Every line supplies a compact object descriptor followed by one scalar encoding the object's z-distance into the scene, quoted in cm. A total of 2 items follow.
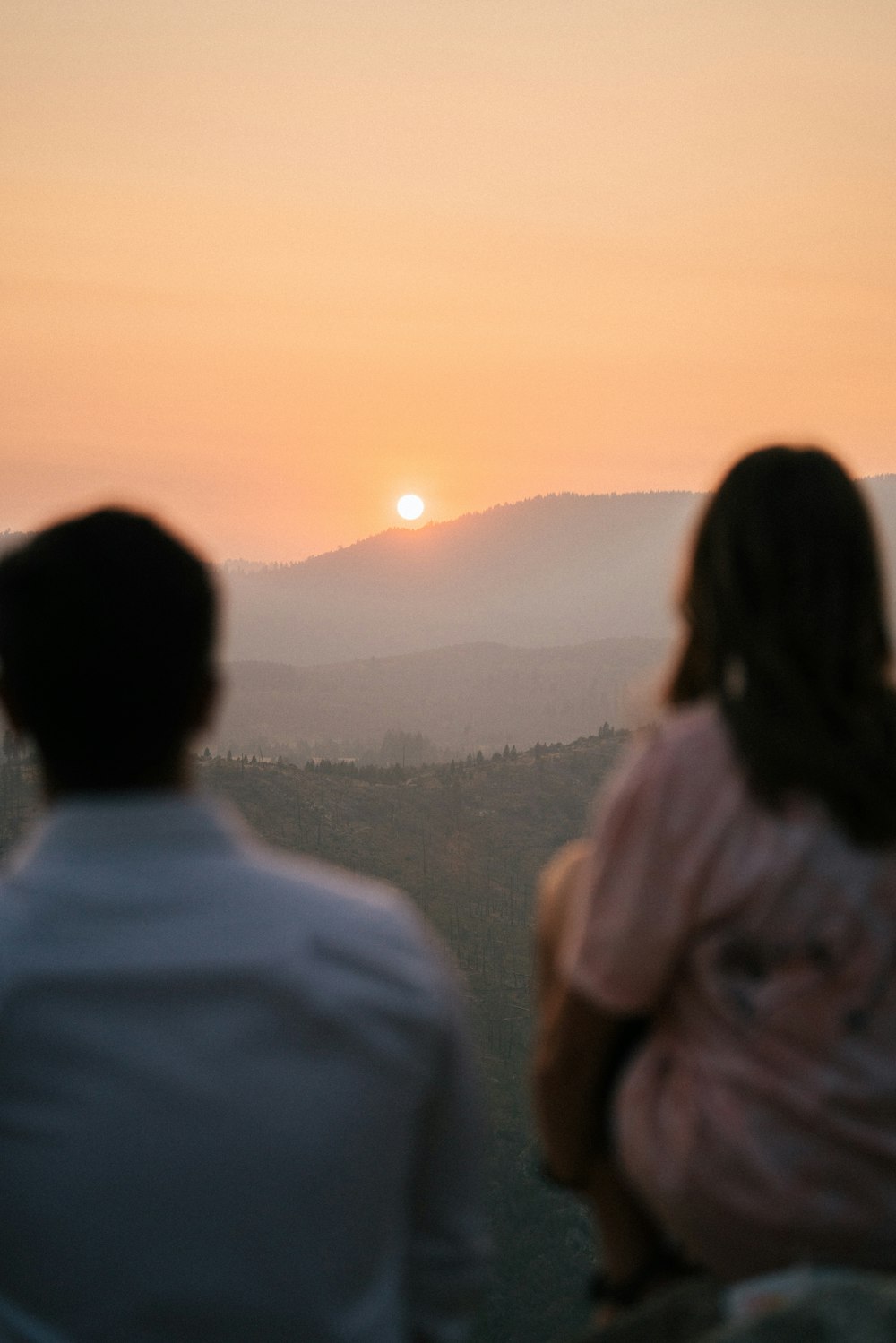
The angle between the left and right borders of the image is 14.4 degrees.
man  279
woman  289
